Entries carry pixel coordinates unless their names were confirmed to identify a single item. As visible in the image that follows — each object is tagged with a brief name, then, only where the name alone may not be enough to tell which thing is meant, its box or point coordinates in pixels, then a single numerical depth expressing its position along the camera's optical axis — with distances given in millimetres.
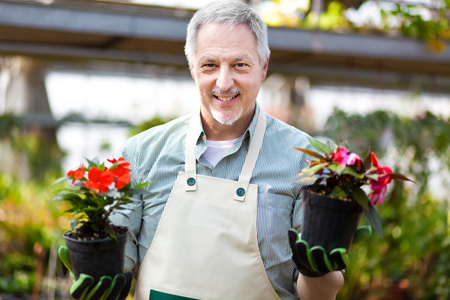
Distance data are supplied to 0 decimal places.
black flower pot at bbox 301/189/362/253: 1471
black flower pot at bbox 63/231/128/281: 1541
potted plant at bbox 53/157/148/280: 1548
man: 1776
